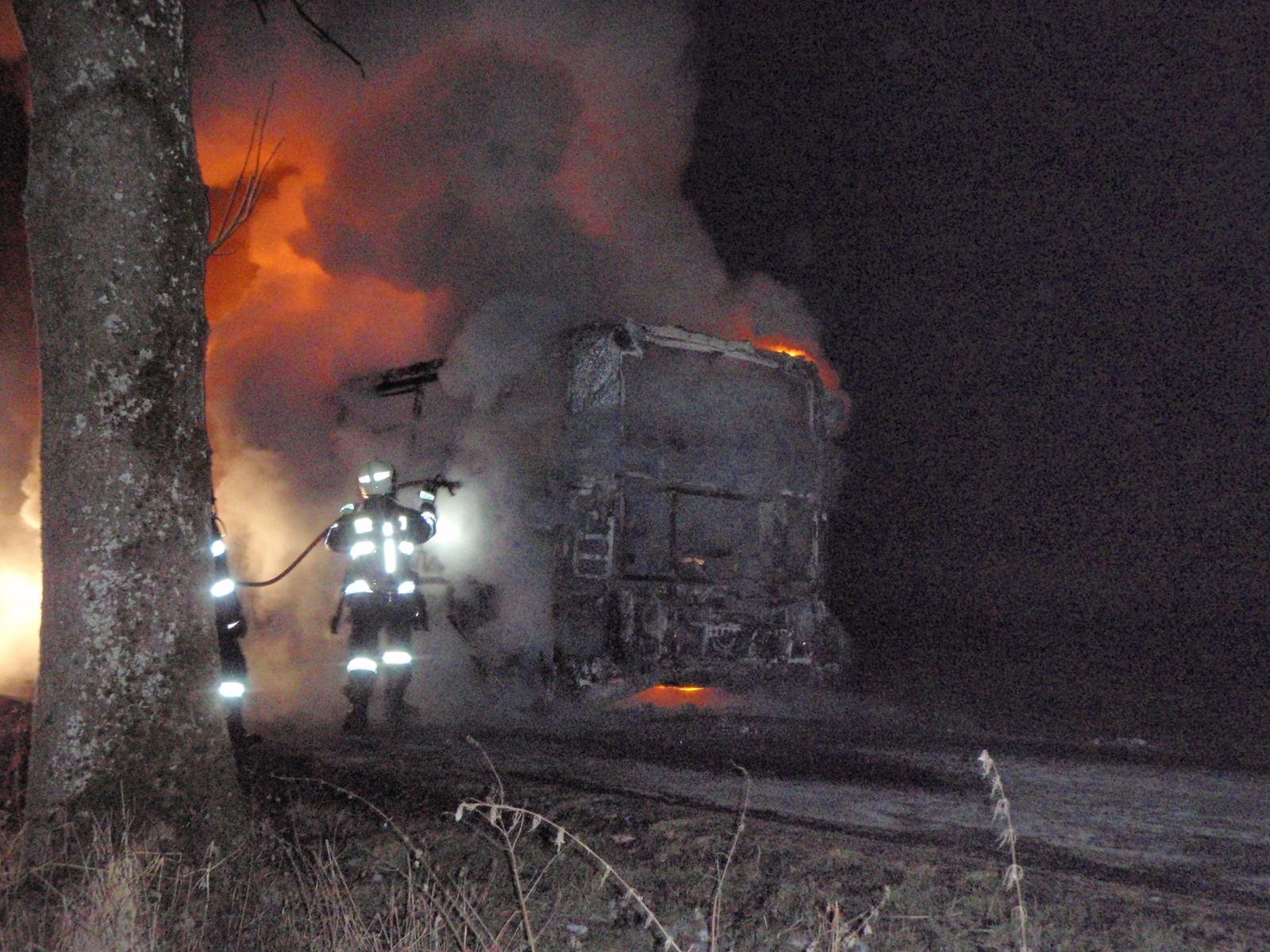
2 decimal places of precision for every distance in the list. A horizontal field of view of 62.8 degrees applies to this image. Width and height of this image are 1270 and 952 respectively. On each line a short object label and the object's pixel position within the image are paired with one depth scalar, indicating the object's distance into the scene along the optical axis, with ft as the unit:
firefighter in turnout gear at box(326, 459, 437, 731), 21.99
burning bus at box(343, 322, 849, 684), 23.68
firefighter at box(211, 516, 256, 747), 18.28
